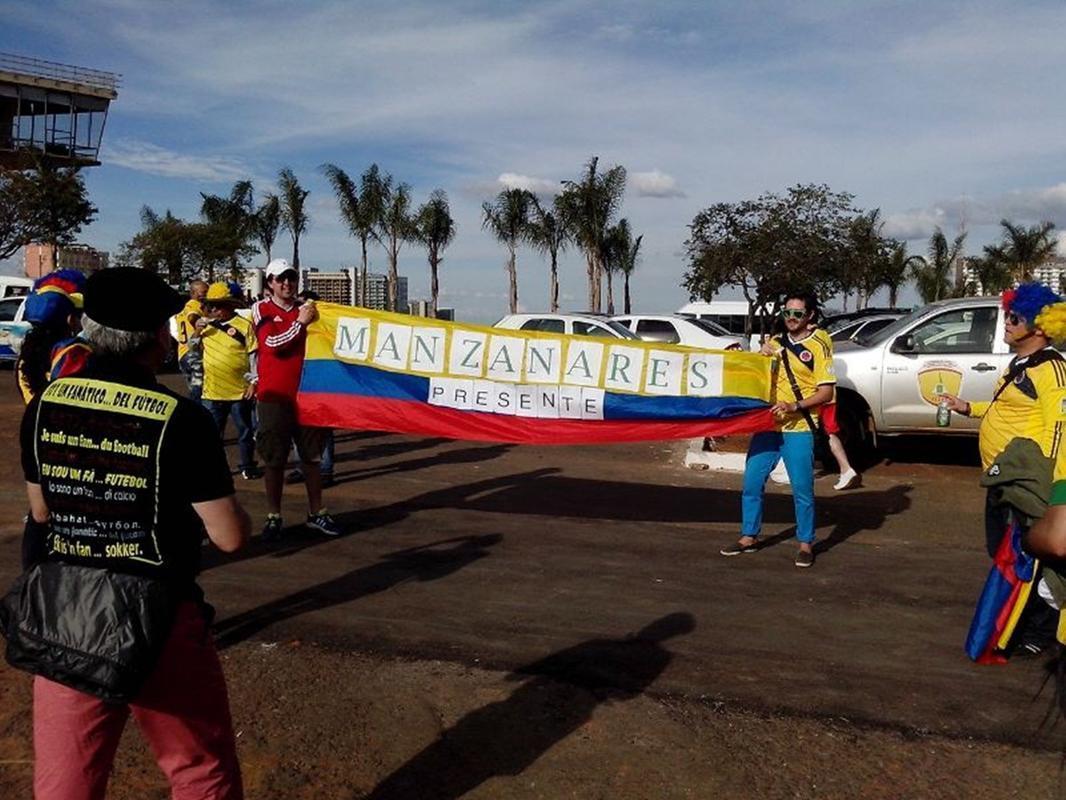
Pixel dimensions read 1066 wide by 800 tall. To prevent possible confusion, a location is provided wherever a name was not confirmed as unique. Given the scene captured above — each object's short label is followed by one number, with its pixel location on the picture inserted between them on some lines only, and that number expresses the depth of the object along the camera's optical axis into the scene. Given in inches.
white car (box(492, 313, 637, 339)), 665.0
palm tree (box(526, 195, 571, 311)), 1708.9
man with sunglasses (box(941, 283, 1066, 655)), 165.2
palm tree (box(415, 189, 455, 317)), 1694.1
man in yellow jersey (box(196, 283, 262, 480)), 361.7
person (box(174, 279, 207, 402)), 386.6
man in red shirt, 267.6
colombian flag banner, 275.4
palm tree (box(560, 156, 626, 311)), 1636.3
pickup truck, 400.2
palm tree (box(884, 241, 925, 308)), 1947.2
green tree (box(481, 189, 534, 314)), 1702.8
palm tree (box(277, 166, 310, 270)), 1722.4
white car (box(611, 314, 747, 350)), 797.2
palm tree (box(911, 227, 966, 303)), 2041.1
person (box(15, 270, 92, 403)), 197.5
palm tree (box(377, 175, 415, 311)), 1689.2
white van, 1268.5
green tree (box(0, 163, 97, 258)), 1544.0
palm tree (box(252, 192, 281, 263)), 1736.0
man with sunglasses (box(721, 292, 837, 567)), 254.2
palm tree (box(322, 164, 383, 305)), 1662.2
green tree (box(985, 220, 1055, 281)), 1750.7
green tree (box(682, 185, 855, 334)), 1129.4
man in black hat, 94.2
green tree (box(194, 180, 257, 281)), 1713.8
